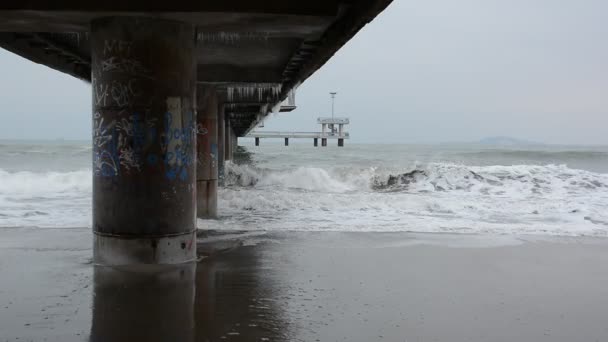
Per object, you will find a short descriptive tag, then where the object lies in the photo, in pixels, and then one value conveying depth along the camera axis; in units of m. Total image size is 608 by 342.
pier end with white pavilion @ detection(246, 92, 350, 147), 104.62
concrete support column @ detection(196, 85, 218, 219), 14.23
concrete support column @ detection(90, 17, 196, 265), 6.95
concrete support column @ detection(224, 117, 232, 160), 34.84
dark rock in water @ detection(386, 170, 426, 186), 28.57
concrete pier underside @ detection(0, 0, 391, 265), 6.82
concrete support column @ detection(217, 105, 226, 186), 20.55
